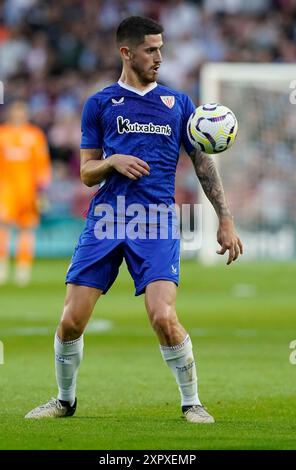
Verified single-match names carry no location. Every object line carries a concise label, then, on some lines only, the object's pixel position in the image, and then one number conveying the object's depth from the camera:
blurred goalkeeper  43.84
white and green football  15.81
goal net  50.84
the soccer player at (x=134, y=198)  15.71
